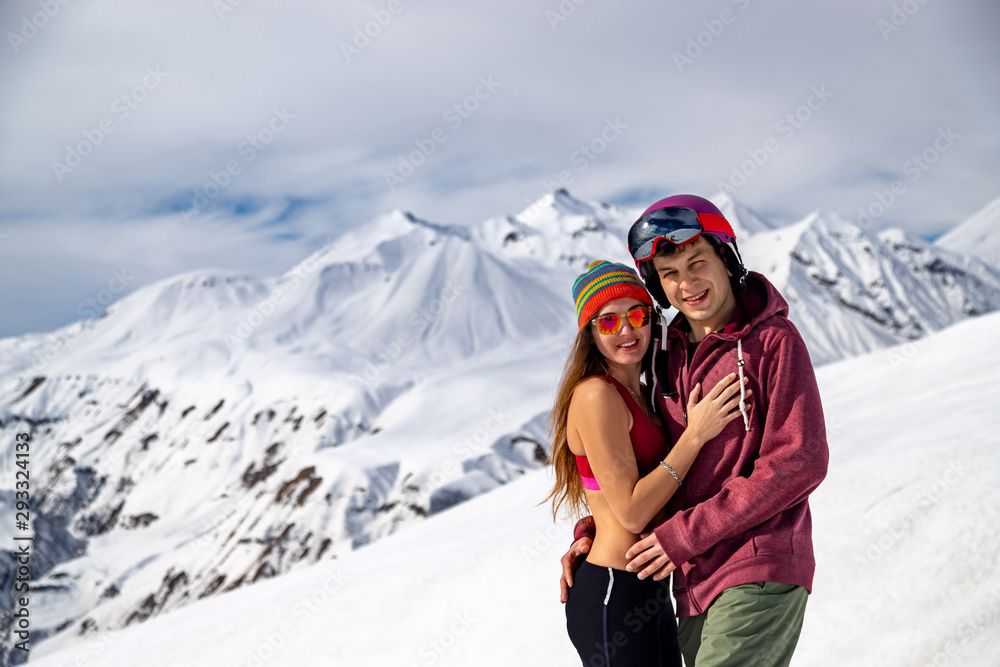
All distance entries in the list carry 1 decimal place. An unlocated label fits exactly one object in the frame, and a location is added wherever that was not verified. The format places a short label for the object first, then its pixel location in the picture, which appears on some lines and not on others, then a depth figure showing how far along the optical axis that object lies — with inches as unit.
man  77.7
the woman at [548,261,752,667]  82.8
